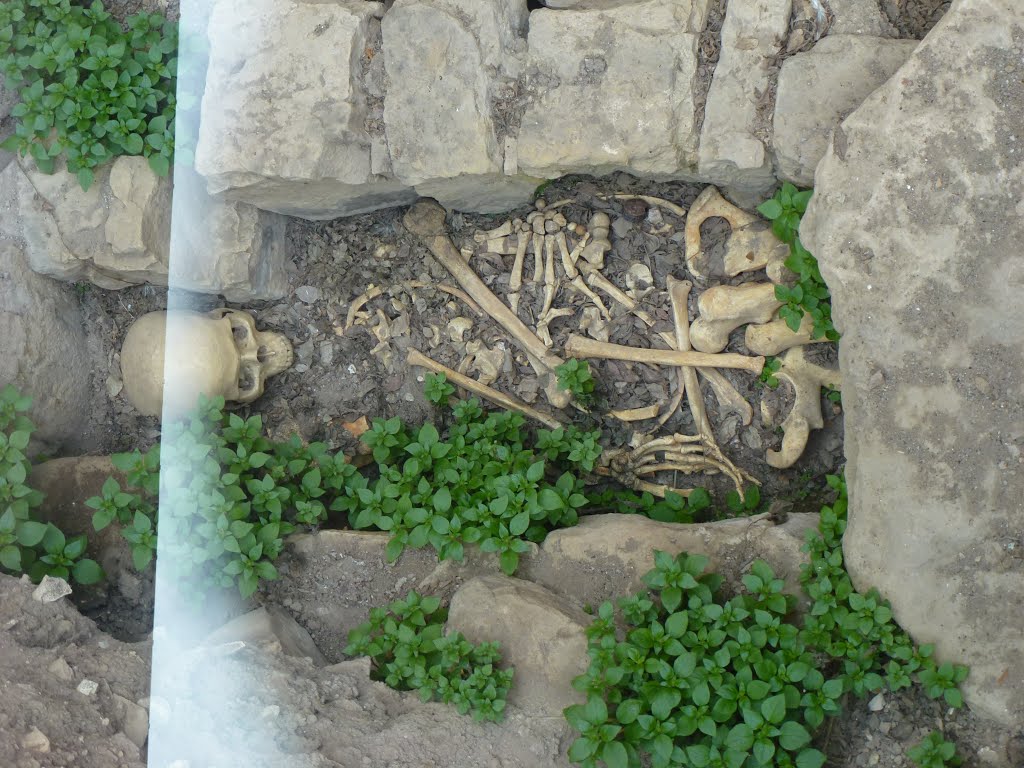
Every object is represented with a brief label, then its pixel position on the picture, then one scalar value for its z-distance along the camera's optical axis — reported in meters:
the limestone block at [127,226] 3.19
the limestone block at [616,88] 2.79
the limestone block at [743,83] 2.74
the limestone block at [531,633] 2.68
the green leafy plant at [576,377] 3.16
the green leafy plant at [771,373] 3.09
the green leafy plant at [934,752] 2.44
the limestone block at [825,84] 2.67
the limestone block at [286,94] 2.96
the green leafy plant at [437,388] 3.28
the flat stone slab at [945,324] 2.44
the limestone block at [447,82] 2.87
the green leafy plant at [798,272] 2.78
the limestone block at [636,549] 2.82
